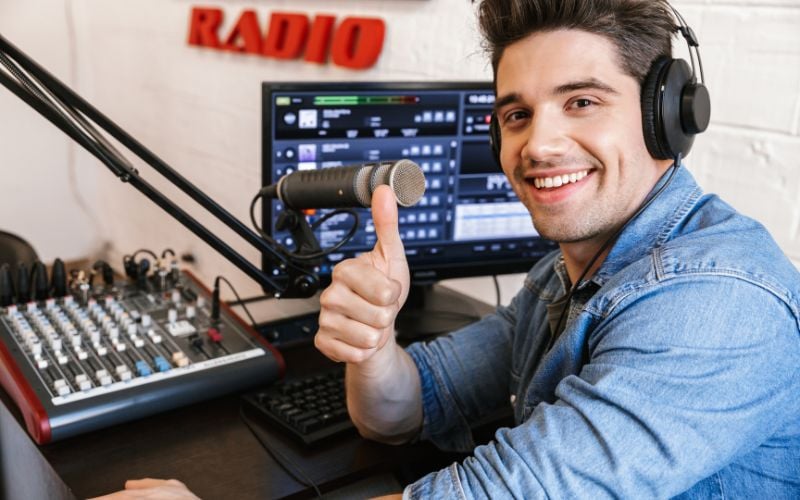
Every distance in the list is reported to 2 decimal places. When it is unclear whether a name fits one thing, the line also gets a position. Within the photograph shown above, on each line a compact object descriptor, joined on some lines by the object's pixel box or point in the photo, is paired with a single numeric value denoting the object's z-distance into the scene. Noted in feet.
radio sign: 6.58
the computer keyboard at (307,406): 3.51
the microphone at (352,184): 2.67
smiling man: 2.45
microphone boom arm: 2.78
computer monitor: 4.49
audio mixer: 3.39
